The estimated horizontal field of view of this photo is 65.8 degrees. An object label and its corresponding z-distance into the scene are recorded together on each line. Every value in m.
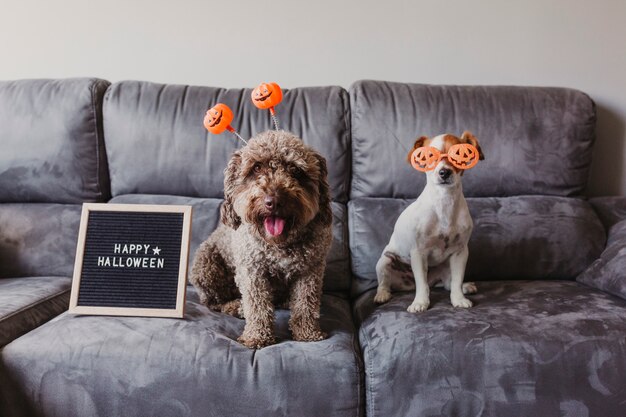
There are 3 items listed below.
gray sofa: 1.68
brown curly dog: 1.39
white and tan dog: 1.65
